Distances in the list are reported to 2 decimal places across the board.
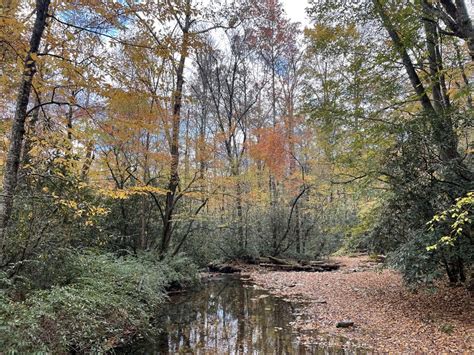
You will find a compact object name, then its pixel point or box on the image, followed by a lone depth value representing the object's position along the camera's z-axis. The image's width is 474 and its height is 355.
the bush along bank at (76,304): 3.75
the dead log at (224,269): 15.18
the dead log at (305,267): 15.22
